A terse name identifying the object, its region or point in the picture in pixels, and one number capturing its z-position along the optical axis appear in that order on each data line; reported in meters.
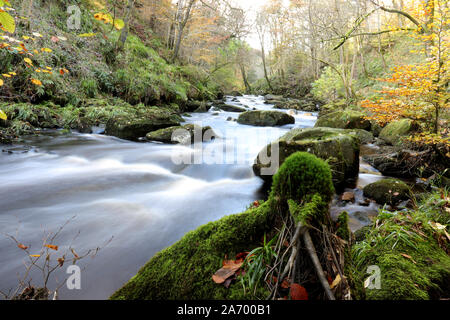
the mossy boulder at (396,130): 6.74
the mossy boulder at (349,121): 8.94
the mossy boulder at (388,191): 3.93
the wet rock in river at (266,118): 11.48
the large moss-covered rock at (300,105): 17.06
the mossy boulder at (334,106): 13.05
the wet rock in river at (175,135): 7.93
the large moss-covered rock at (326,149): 4.53
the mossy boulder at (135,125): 8.09
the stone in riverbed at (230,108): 15.66
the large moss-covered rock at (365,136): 7.94
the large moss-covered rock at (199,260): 1.54
